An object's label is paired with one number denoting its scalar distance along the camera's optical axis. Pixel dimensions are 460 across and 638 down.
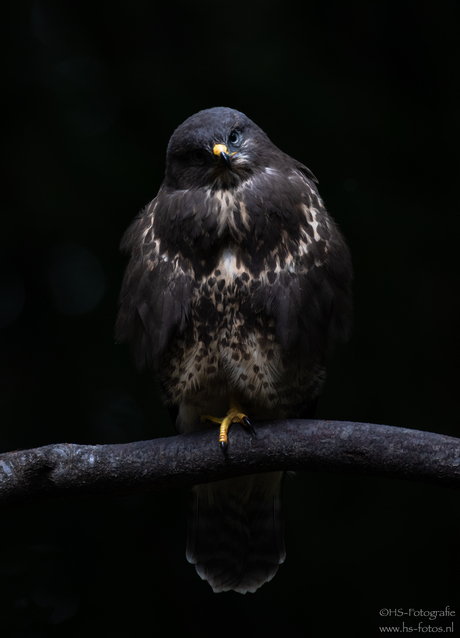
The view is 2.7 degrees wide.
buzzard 8.11
